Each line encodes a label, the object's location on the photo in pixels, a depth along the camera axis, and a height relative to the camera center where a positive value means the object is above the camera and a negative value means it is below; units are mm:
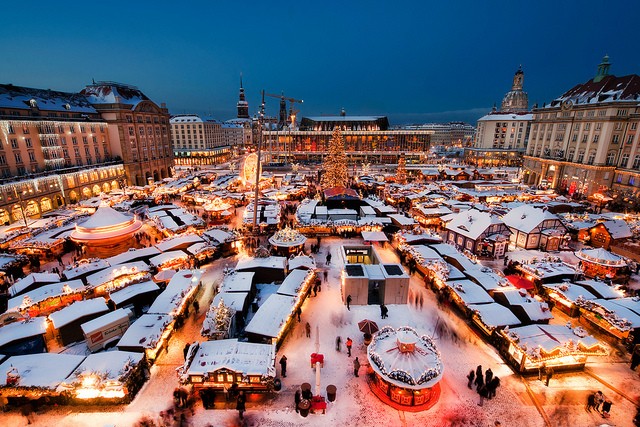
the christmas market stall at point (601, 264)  22500 -8523
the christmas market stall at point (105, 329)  15320 -9358
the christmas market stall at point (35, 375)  12094 -9290
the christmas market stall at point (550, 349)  13867 -8997
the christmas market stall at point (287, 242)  26219 -8511
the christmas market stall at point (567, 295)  18500 -8959
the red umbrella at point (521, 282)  19859 -8856
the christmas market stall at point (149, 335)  14336 -9200
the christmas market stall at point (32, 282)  19044 -8948
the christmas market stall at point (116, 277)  19531 -8860
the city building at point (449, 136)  175125 +2120
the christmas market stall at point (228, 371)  12461 -9077
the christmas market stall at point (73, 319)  15797 -9103
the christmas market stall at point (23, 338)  14422 -9202
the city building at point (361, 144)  95062 -1529
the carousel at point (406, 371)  12273 -8954
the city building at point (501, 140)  88562 +146
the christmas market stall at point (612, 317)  15797 -8967
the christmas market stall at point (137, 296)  18125 -9117
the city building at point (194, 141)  92312 -1457
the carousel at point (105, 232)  24734 -7571
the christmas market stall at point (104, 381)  12234 -9355
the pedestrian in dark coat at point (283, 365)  14234 -10071
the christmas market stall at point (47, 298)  17312 -9066
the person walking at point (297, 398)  12484 -10161
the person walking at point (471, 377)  13680 -10059
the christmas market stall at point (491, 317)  15883 -8949
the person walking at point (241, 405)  12256 -10180
